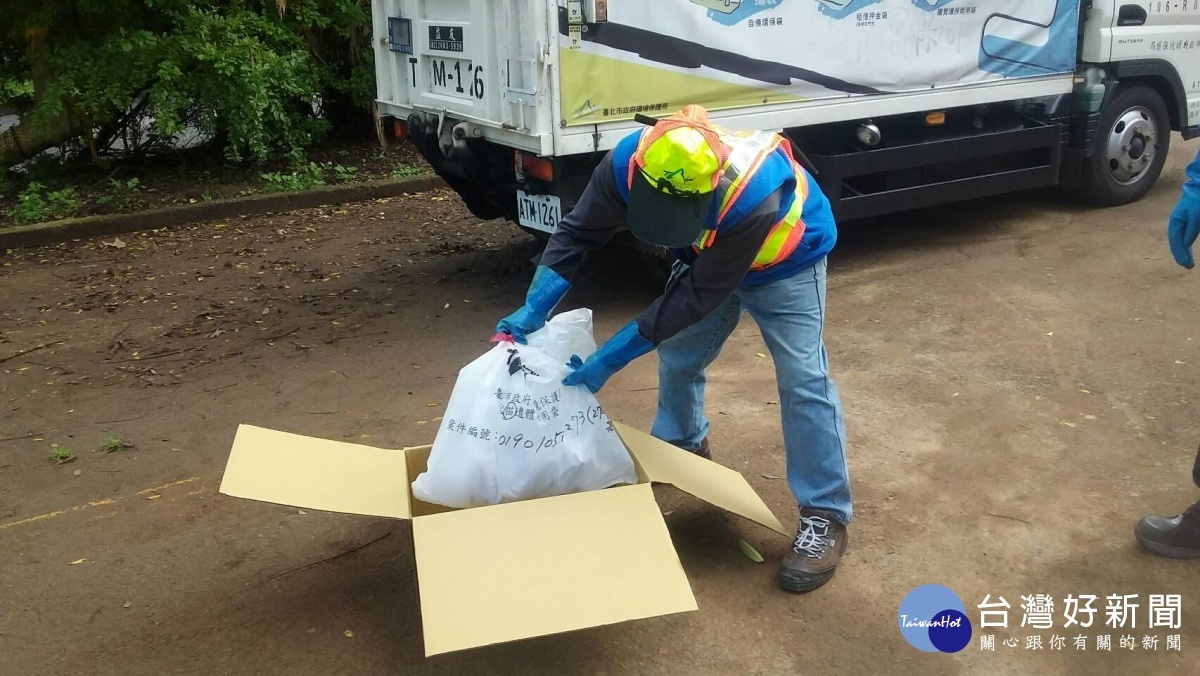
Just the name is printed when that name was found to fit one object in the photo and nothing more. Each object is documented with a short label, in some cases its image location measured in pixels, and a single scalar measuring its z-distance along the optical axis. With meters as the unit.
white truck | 4.83
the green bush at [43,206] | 7.74
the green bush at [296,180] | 8.54
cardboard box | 2.40
